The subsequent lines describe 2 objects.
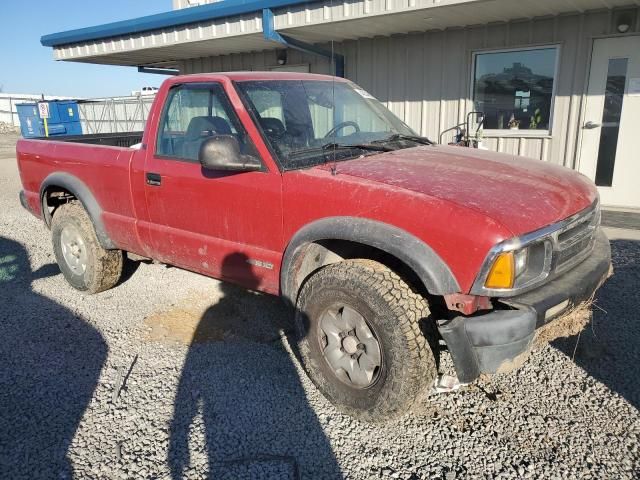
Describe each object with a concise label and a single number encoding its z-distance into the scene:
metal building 7.02
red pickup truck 2.49
